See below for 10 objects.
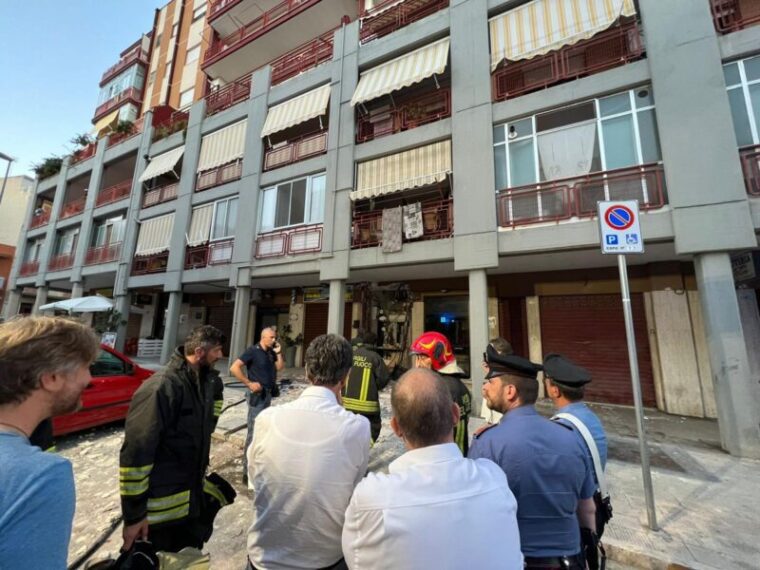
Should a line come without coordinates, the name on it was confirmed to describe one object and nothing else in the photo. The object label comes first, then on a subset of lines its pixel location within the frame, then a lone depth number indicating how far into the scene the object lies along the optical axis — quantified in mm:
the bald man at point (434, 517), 984
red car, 5129
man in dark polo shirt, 4363
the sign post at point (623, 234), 3469
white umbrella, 12329
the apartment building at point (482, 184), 6098
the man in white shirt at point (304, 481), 1487
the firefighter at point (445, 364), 3107
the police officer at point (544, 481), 1591
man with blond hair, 796
